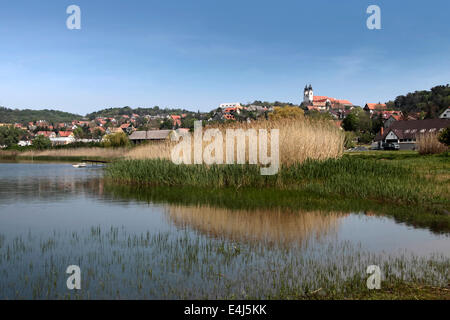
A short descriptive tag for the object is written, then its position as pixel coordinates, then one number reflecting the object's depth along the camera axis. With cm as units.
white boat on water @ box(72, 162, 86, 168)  3769
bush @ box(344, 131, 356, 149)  2321
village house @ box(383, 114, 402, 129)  11424
